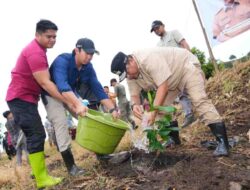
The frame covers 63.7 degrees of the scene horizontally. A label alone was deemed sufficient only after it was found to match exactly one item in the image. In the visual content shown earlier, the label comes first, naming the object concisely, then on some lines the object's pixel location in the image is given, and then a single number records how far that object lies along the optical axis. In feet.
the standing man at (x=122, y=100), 16.51
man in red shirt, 6.45
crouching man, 6.03
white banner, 12.12
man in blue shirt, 6.51
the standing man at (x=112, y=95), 17.59
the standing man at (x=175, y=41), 9.73
